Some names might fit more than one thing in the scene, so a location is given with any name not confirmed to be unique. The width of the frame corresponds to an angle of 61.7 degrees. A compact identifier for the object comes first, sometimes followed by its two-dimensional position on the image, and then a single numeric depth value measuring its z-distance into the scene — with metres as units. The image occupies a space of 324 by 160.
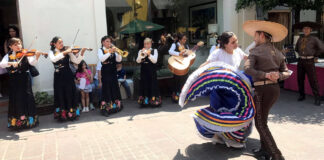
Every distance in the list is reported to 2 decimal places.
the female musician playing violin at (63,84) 5.51
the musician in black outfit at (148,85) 6.68
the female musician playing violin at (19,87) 5.20
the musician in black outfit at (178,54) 6.66
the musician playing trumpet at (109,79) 5.95
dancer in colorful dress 3.47
